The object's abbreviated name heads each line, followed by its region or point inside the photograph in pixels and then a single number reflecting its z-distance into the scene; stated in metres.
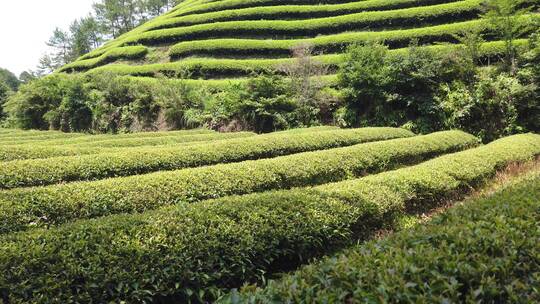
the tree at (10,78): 113.12
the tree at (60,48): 88.00
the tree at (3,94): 55.22
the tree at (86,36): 79.06
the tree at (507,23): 20.54
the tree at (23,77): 115.25
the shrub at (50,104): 35.97
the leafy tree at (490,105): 19.07
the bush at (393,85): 21.64
